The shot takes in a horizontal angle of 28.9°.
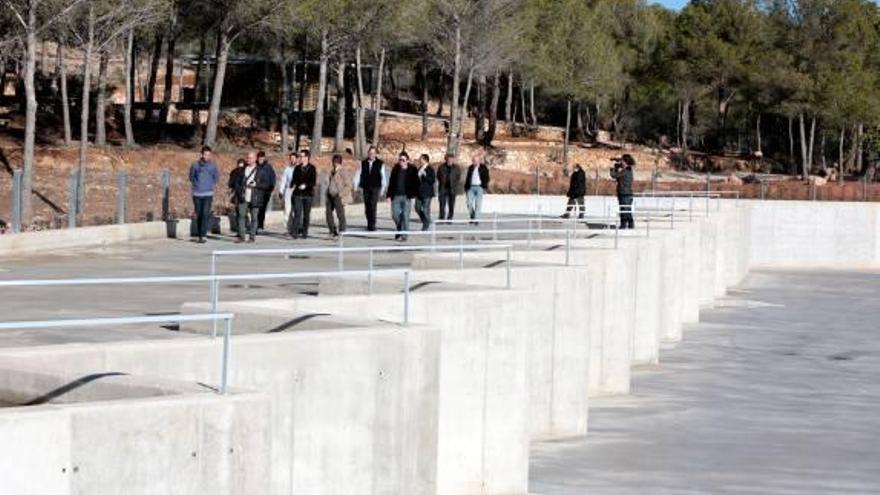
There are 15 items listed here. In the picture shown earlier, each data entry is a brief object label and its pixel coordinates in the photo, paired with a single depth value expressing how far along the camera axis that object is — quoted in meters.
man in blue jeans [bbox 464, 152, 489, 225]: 35.62
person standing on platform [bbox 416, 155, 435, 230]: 31.79
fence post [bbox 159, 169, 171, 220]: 30.89
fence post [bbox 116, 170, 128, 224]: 29.61
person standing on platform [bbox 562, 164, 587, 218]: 39.12
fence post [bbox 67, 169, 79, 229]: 27.97
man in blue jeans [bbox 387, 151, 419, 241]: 30.48
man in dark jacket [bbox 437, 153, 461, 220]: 34.88
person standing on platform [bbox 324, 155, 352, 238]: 30.77
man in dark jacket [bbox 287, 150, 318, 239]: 30.41
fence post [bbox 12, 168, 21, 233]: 26.27
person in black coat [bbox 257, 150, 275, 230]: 30.41
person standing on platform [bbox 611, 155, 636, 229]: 33.22
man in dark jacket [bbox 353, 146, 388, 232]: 30.59
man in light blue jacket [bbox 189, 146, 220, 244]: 28.97
